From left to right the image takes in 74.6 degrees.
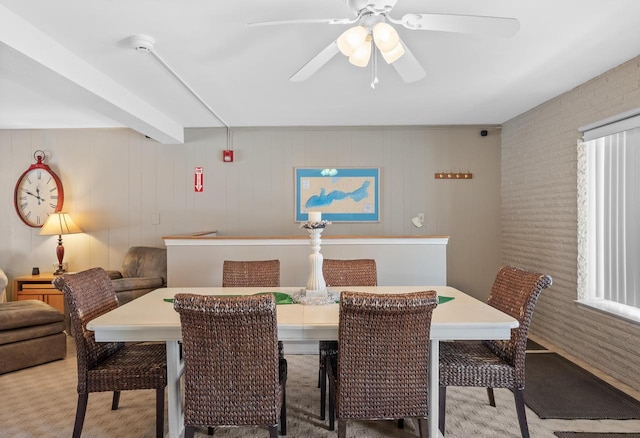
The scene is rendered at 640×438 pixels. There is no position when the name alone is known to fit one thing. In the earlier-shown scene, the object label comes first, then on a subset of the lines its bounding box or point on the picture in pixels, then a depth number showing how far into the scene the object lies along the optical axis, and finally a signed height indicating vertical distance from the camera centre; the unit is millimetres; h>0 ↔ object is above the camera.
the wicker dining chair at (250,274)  3088 -399
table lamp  4832 -68
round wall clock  5109 +336
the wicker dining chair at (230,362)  1728 -606
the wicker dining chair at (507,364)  2150 -752
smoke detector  2551 +1101
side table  4688 -777
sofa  3365 -948
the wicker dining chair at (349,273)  3117 -397
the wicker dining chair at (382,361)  1803 -628
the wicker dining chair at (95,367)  2117 -751
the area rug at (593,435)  2318 -1203
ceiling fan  1781 +834
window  3098 -2
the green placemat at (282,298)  2434 -471
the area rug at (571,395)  2584 -1194
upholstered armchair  4474 -509
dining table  1952 -498
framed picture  5113 +325
